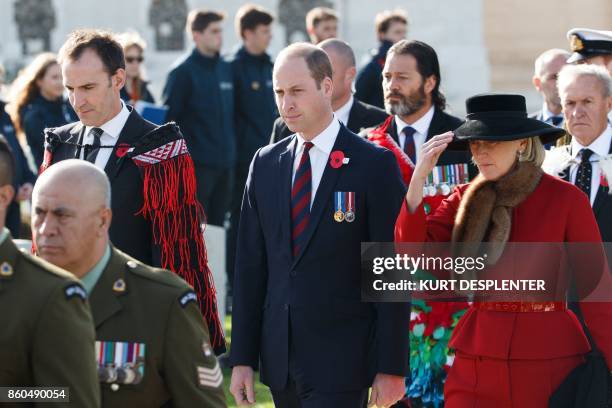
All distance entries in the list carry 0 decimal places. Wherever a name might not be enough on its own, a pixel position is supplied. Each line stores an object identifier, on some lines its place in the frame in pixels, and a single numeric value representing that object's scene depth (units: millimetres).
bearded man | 15766
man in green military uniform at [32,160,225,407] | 9148
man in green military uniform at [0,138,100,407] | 8172
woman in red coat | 11430
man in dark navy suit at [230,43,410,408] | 11984
